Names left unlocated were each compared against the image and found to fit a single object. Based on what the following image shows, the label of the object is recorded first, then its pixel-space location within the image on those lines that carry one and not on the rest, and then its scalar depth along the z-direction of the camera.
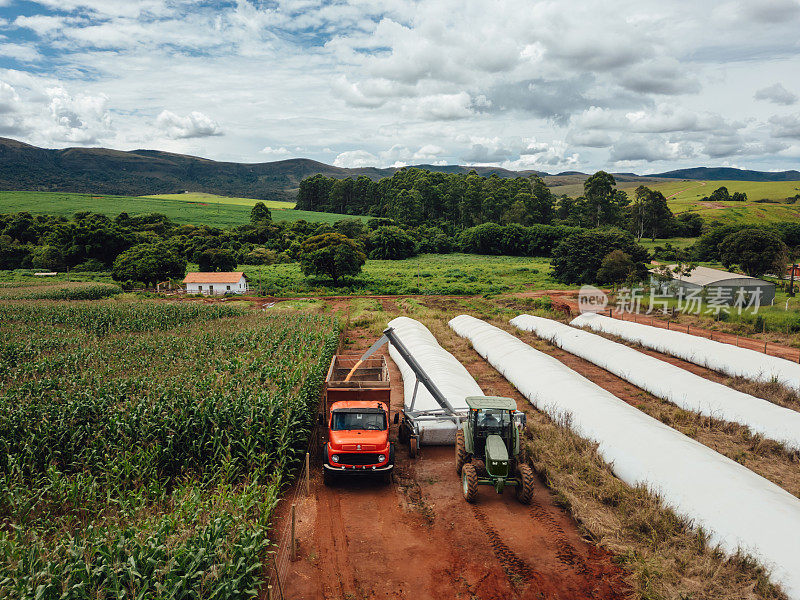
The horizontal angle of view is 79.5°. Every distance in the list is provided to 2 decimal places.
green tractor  11.15
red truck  11.89
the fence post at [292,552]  9.35
